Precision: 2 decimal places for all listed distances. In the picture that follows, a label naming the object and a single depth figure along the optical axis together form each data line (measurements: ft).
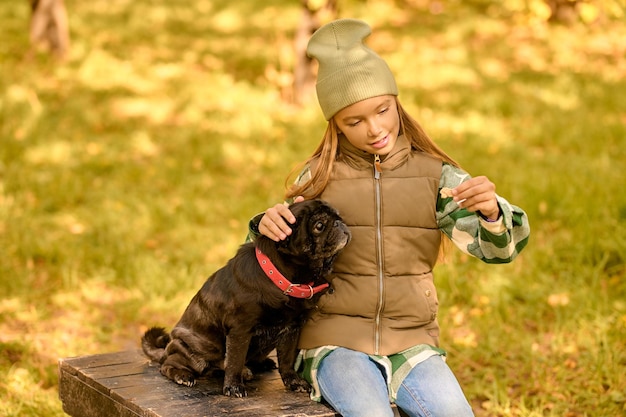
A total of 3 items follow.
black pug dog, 19.92
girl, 20.25
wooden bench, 19.83
